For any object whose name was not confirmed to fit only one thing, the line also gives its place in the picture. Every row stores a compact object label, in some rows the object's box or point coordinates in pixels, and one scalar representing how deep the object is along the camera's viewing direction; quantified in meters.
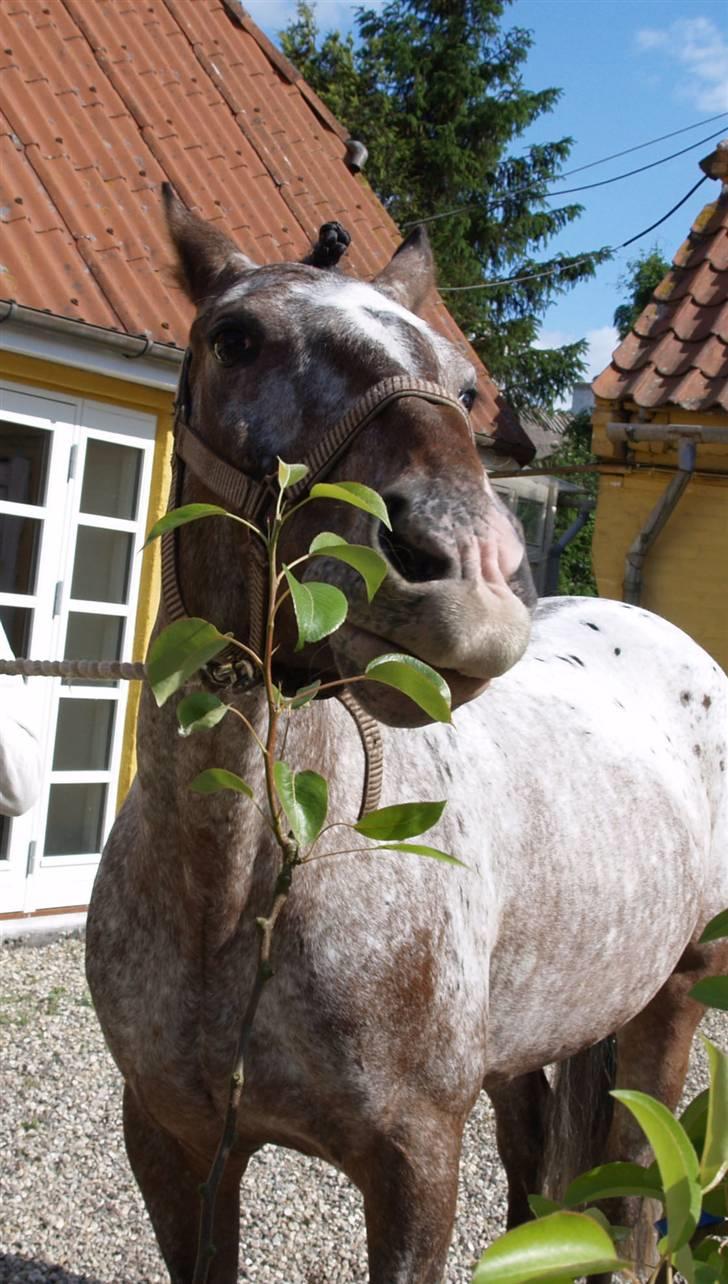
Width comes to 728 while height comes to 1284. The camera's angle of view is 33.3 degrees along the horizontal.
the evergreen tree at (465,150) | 18.83
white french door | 5.55
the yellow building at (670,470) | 7.37
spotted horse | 1.39
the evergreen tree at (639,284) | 22.81
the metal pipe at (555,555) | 13.02
